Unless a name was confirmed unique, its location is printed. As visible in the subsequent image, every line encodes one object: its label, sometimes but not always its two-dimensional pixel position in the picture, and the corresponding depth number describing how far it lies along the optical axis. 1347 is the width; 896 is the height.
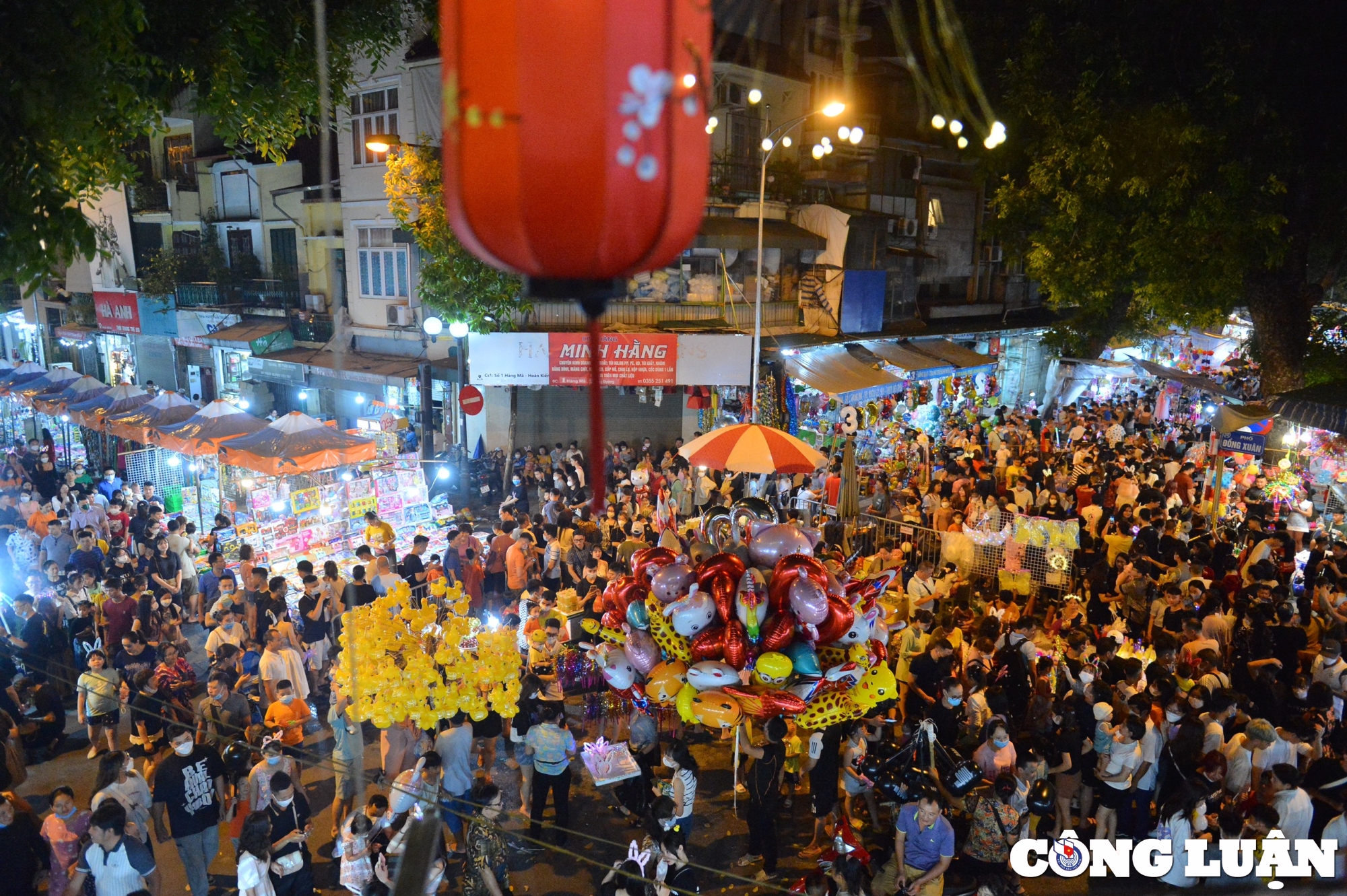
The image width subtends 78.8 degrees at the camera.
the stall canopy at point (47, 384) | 17.56
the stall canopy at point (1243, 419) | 13.57
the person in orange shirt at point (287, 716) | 7.35
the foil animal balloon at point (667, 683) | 5.79
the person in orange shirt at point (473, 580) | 10.46
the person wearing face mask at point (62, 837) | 5.63
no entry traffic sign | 16.17
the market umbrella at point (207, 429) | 12.66
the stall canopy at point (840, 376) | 17.14
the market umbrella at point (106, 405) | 15.56
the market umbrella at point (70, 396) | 16.70
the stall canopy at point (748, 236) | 16.50
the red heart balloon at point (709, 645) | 5.68
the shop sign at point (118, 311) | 23.80
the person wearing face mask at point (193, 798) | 5.90
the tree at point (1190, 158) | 14.44
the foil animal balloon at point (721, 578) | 5.73
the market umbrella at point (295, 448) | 11.84
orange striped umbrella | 9.52
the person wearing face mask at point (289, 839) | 5.39
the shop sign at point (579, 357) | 16.38
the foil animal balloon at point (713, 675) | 5.47
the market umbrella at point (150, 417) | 14.22
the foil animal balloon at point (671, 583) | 5.91
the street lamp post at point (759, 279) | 10.52
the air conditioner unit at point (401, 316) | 19.94
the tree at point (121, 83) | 5.59
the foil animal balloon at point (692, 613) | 5.65
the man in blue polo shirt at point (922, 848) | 5.68
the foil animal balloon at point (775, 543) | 6.20
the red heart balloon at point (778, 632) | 5.59
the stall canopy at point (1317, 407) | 13.66
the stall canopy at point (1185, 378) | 16.73
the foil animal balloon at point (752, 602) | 5.60
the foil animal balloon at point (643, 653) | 5.98
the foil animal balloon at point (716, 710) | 5.55
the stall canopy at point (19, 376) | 18.72
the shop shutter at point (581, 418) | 19.06
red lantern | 2.07
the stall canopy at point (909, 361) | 19.88
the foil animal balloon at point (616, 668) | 6.07
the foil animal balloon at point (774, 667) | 5.43
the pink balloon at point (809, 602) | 5.48
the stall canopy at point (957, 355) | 21.81
